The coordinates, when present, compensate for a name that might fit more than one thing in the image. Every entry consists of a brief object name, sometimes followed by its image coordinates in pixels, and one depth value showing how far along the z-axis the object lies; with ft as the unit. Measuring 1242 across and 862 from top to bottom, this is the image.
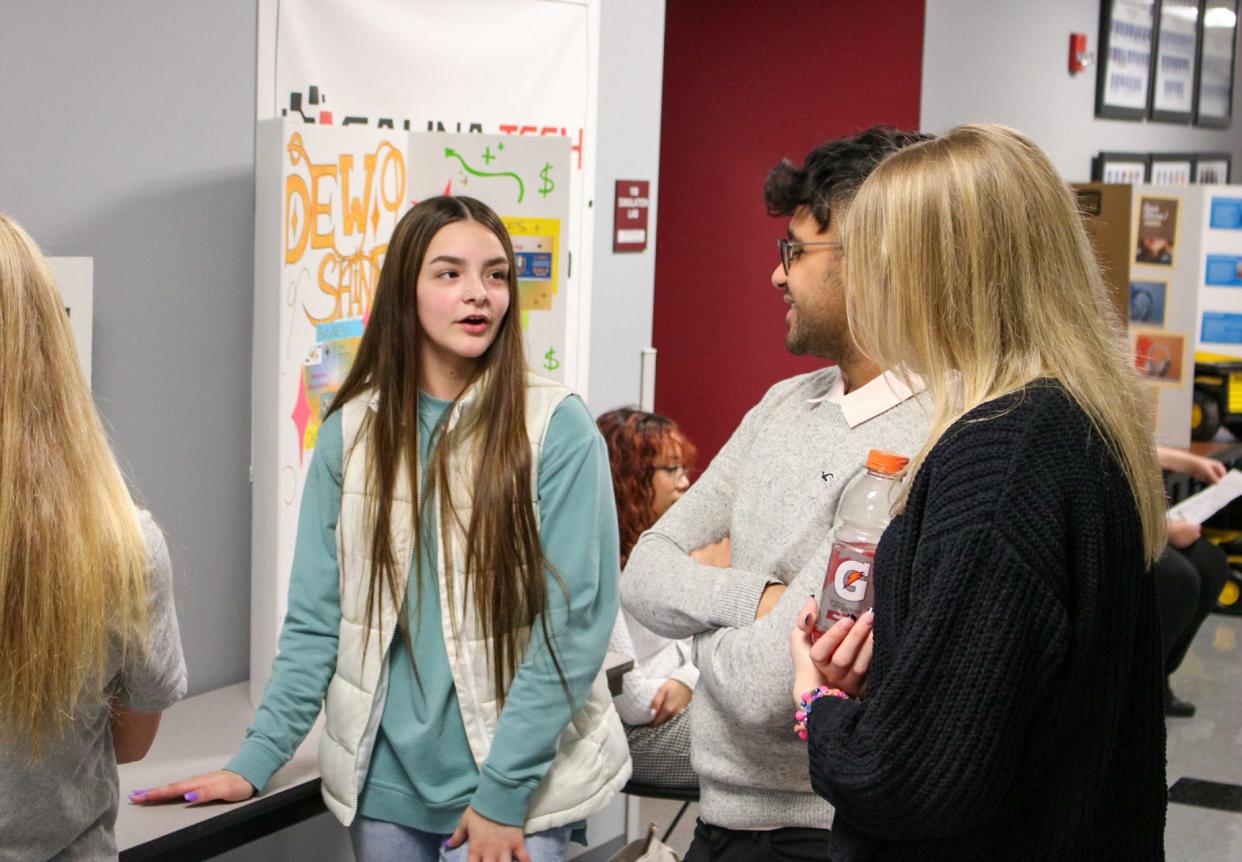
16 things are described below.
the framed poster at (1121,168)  27.20
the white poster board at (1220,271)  20.83
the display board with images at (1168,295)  20.26
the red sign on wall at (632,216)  12.34
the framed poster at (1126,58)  26.68
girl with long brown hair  6.60
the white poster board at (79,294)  7.84
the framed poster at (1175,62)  29.45
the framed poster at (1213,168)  32.19
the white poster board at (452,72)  9.27
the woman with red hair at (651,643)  9.71
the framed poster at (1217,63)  32.04
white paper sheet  16.29
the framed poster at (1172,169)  29.37
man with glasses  5.97
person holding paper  15.03
